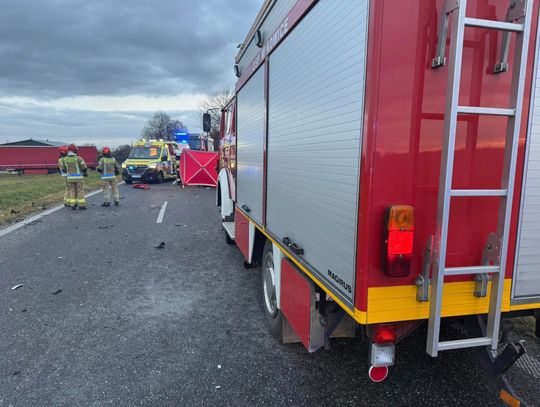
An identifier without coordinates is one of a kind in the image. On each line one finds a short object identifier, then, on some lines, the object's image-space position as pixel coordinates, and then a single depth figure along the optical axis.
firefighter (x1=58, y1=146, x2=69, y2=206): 11.49
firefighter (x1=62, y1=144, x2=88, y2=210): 11.16
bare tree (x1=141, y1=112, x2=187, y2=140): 72.35
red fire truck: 1.75
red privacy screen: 11.81
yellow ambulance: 19.38
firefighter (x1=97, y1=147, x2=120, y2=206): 12.03
